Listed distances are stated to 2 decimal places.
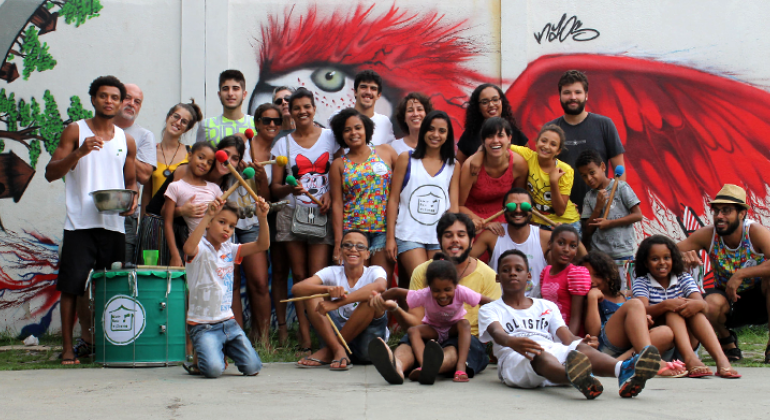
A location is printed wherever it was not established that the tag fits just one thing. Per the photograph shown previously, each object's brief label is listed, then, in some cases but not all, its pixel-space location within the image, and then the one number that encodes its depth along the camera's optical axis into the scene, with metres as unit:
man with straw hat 4.89
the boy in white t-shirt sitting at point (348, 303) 4.61
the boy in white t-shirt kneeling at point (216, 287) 4.35
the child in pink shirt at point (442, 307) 4.12
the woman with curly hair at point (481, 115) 5.61
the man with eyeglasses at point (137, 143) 5.50
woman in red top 5.20
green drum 4.71
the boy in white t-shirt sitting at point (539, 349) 3.34
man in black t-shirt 5.59
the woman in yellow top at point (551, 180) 5.21
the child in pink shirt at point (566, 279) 4.51
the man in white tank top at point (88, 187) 4.90
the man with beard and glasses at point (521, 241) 5.02
